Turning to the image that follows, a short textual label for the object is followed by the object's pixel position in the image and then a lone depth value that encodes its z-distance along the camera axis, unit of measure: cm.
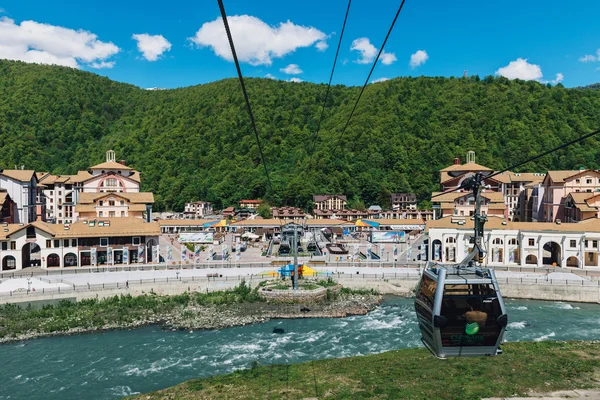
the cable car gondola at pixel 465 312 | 988
